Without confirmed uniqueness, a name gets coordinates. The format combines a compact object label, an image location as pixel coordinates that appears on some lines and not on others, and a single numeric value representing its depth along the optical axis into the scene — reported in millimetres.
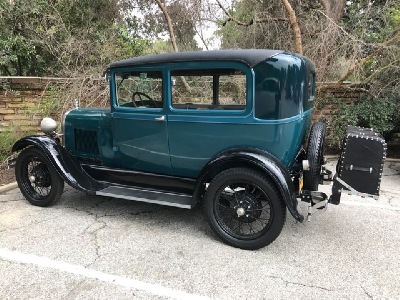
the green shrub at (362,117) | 5719
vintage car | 2742
